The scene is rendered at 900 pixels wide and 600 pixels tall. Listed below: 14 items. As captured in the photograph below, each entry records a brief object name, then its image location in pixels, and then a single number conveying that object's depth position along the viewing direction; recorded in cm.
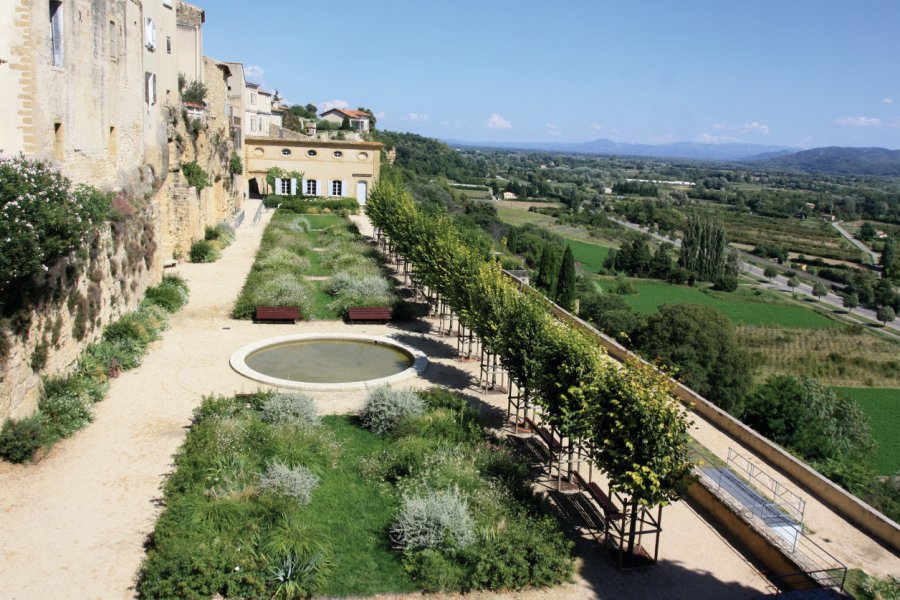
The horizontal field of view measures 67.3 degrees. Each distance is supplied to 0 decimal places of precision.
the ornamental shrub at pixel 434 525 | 1010
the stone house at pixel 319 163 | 5069
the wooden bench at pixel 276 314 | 2234
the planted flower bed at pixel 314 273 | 2370
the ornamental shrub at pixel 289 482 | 1122
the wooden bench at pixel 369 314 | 2312
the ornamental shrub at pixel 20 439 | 1180
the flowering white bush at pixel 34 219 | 1144
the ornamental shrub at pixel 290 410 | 1405
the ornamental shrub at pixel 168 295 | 2238
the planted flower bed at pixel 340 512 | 927
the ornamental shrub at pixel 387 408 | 1448
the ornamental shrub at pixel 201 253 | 2970
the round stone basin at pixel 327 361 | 1788
